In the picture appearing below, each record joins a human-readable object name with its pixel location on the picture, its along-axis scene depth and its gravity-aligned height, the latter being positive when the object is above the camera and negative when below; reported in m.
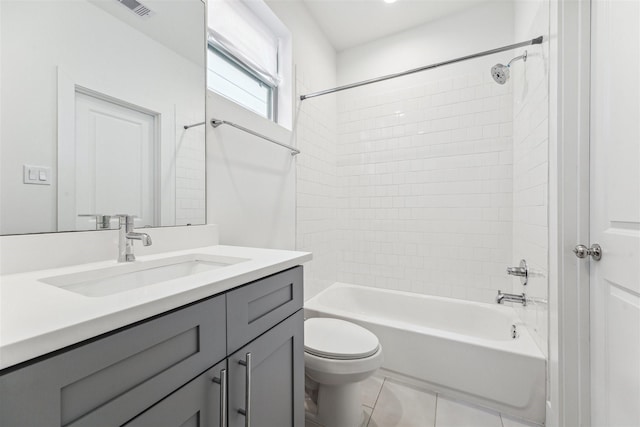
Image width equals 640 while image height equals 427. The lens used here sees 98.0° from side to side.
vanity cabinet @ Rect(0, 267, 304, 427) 0.41 -0.32
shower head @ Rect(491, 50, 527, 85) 1.74 +0.89
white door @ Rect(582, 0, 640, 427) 0.89 +0.01
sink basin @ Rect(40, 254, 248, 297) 0.78 -0.20
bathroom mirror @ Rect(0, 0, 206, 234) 0.81 +0.35
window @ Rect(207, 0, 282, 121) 1.56 +0.97
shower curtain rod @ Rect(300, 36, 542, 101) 1.49 +0.96
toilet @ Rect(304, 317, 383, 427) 1.29 -0.73
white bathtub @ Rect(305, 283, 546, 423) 1.46 -0.83
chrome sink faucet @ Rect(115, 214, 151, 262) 0.93 -0.09
